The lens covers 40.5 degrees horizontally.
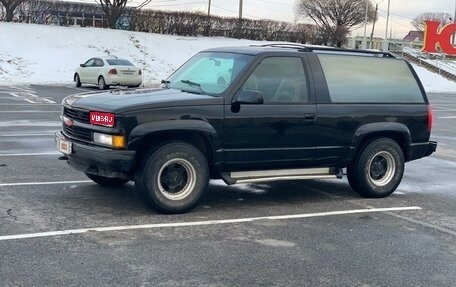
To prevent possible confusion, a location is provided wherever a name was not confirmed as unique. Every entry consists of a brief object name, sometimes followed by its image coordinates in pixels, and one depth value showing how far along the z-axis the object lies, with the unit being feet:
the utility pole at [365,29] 206.49
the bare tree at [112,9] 126.82
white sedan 86.02
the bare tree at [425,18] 342.85
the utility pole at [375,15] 246.64
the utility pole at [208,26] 141.90
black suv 21.26
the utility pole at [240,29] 147.96
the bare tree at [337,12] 219.61
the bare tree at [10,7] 117.29
